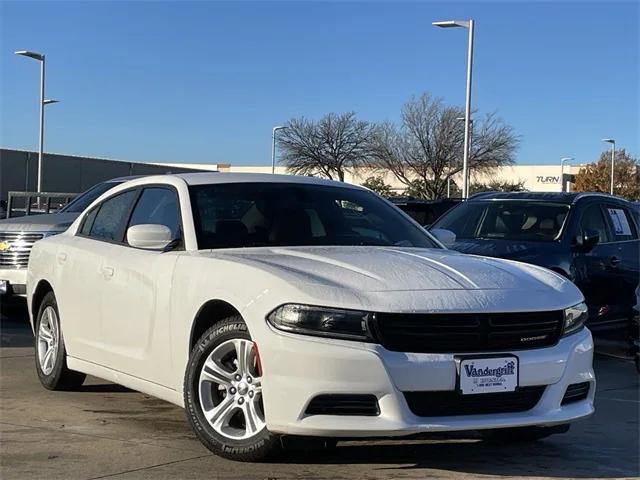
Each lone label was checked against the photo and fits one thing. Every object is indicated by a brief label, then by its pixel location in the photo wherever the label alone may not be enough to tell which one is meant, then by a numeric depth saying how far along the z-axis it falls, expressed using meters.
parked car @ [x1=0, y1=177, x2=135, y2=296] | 10.43
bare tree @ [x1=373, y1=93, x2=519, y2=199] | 42.75
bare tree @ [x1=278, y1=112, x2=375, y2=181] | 45.25
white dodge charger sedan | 4.17
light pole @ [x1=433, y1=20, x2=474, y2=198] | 24.88
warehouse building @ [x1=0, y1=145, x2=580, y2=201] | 44.72
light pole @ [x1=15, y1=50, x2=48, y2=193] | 33.56
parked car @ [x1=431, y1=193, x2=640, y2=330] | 8.66
